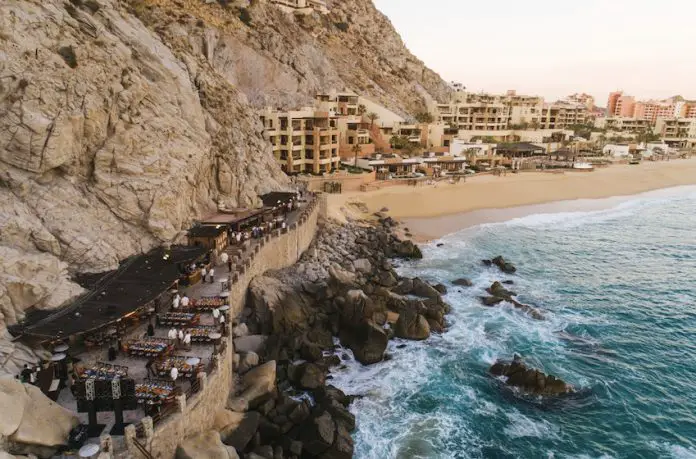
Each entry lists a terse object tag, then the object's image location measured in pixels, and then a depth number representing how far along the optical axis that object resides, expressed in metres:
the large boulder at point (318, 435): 18.53
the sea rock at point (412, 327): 28.66
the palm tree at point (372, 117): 81.53
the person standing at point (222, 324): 20.73
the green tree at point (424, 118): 102.19
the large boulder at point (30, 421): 13.30
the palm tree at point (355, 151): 65.87
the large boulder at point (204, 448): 15.38
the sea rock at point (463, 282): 37.38
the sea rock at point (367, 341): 25.92
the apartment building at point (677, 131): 128.62
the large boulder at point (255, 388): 19.41
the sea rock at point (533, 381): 24.14
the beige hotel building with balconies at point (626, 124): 138.25
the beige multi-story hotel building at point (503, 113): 109.56
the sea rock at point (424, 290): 33.69
